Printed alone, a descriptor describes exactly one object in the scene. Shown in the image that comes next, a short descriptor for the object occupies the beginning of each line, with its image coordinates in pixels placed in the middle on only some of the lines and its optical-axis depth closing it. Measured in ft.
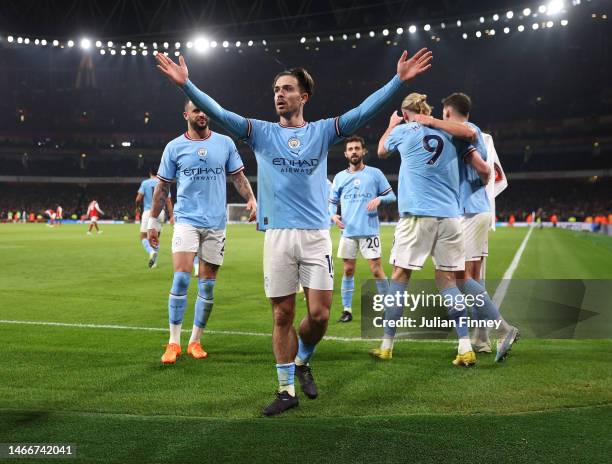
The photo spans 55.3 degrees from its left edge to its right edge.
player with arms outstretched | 13.61
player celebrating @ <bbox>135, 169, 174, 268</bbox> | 46.61
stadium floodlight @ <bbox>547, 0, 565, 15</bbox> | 126.39
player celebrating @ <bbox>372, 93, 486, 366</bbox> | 17.48
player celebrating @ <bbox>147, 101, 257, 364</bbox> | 19.10
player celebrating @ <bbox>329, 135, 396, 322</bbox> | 25.20
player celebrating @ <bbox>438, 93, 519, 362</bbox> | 18.42
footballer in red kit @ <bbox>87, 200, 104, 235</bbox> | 107.08
